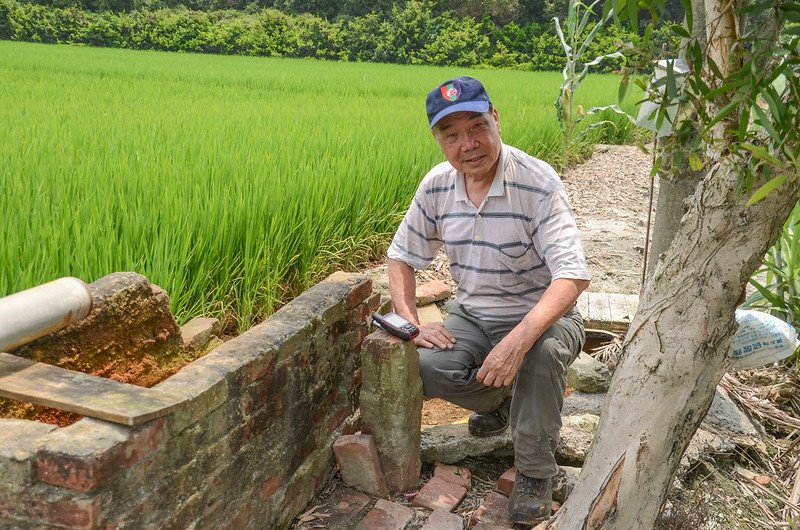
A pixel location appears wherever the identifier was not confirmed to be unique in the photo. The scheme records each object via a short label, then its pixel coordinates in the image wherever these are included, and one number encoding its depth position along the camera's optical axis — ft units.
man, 7.23
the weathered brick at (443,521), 7.04
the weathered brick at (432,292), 11.74
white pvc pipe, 5.08
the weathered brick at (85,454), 4.50
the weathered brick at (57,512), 4.58
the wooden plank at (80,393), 4.83
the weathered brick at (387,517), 7.11
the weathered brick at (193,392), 5.34
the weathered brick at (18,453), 4.51
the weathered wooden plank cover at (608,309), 11.03
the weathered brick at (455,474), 7.93
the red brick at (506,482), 7.73
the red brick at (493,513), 7.31
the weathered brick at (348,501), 7.51
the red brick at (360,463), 7.60
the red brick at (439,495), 7.48
